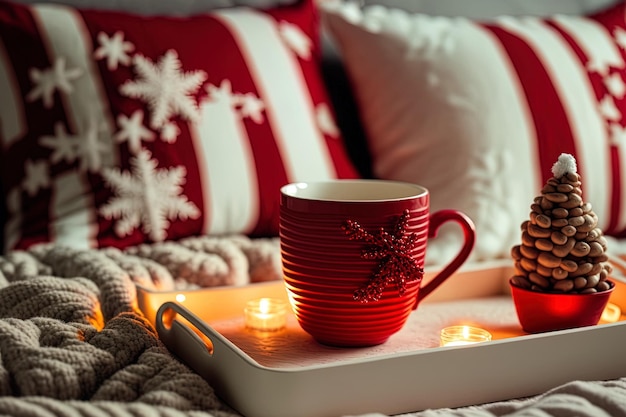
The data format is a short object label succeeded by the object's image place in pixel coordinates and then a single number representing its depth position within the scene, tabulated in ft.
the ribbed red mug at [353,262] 2.38
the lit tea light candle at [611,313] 3.00
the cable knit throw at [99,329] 2.09
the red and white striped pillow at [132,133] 3.74
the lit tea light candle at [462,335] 2.60
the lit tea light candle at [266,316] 2.72
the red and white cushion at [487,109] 4.10
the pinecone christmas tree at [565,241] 2.64
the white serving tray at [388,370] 2.11
